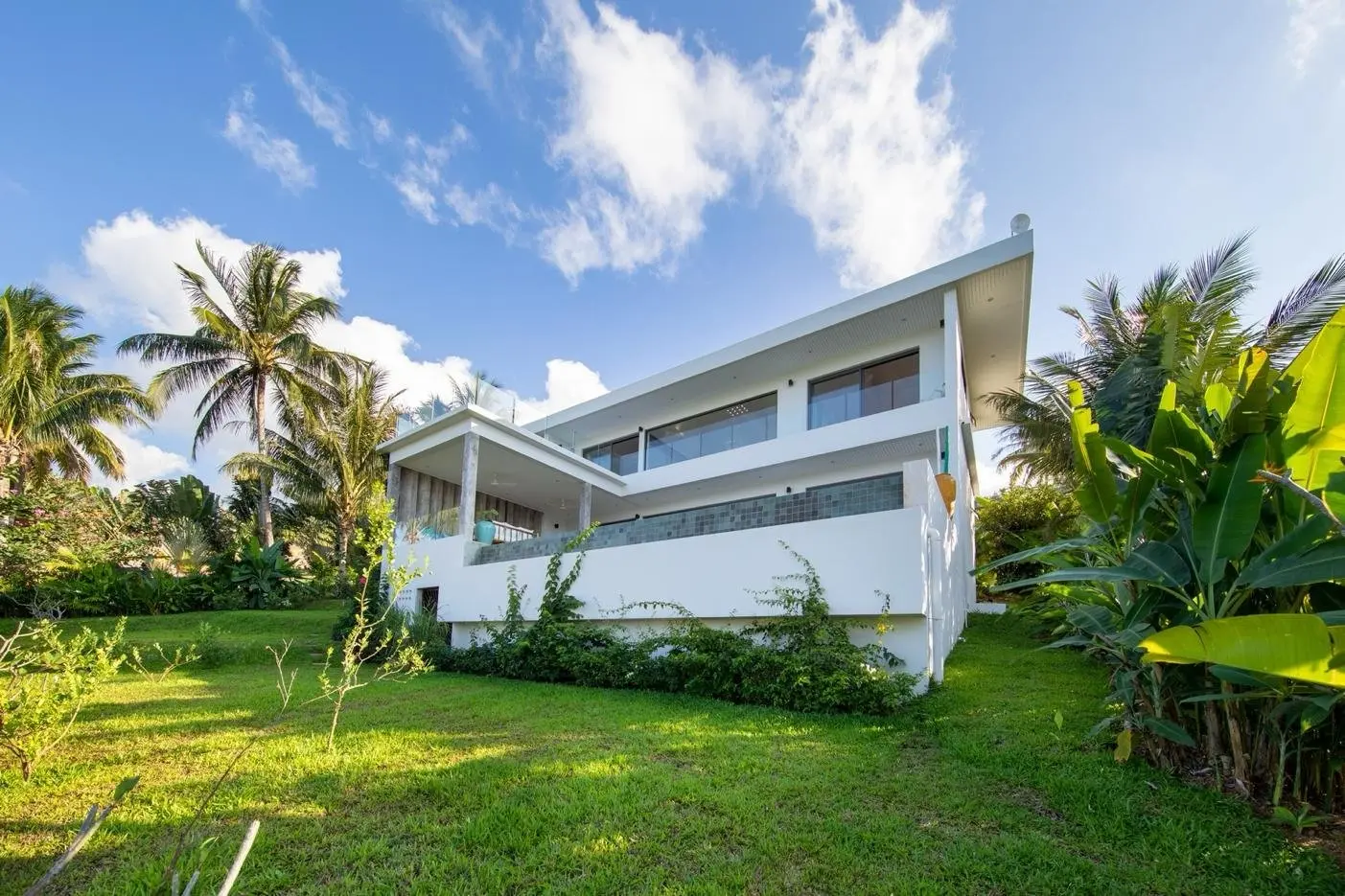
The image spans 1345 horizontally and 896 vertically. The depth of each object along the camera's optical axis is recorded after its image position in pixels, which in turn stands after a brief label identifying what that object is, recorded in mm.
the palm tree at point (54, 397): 17531
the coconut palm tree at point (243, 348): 19859
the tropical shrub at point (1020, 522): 14007
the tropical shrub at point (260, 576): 17844
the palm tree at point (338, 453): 21188
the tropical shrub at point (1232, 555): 3145
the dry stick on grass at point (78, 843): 1025
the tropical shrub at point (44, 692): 4211
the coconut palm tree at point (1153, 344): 7691
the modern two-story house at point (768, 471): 7391
